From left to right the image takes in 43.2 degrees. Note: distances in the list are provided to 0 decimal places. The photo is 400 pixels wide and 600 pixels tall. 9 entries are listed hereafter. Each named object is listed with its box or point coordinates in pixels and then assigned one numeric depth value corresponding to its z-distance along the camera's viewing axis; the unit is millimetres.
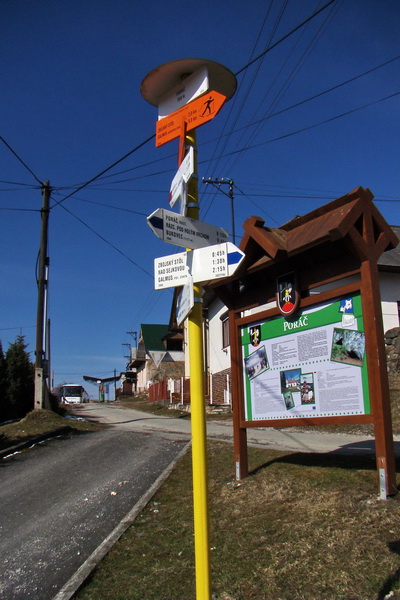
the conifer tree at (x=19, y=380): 20144
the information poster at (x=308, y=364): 5535
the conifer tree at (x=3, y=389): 19719
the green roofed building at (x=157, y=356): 41562
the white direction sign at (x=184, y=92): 3695
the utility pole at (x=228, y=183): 27781
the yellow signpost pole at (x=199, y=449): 2881
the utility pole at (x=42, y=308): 15281
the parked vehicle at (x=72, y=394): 47125
